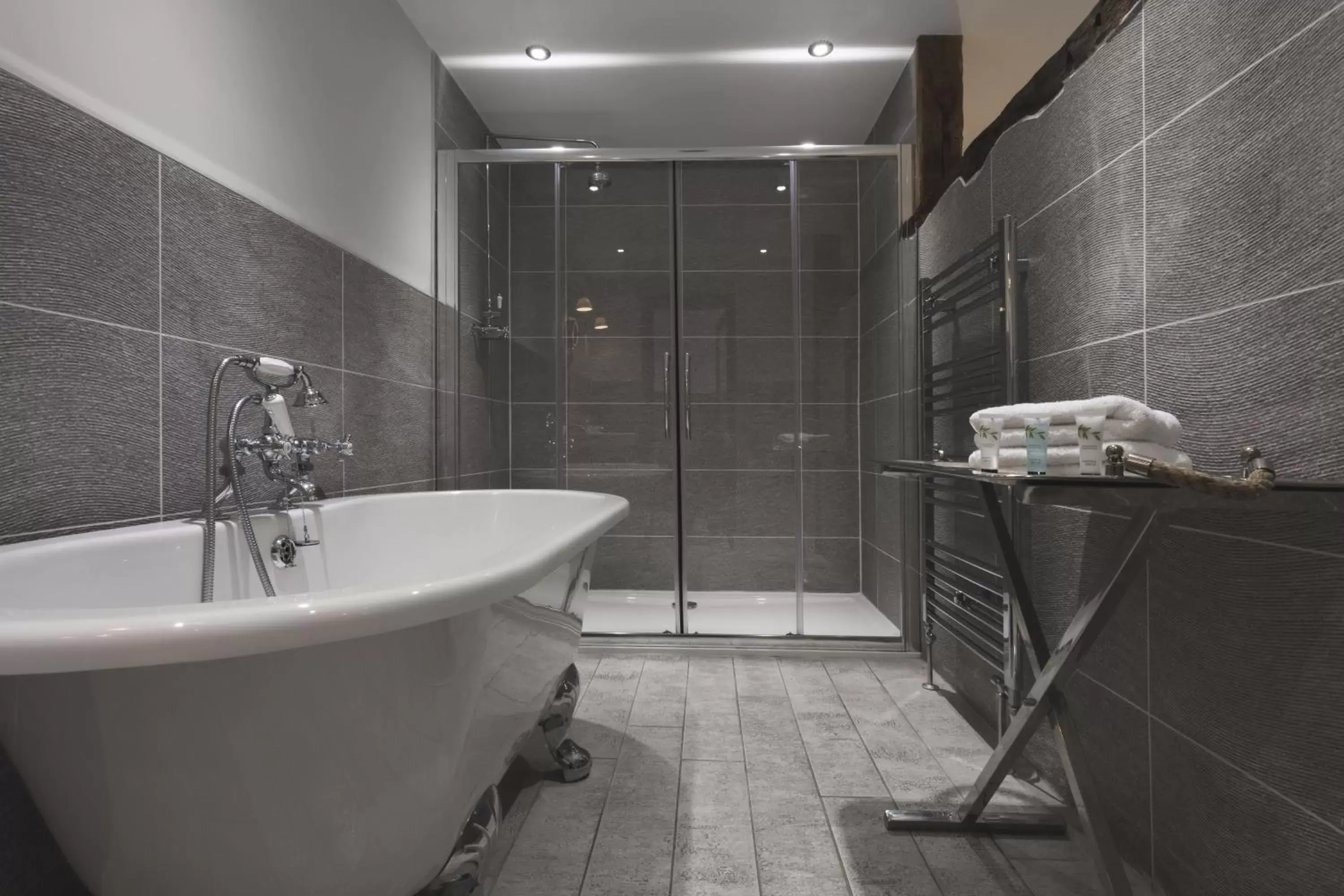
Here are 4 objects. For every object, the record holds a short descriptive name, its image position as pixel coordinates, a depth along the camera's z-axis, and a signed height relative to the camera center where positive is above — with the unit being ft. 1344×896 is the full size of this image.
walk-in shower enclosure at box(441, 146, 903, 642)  9.39 +1.37
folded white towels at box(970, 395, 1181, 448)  3.10 +0.14
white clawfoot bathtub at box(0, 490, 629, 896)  1.77 -0.89
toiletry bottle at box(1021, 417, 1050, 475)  3.40 +0.03
